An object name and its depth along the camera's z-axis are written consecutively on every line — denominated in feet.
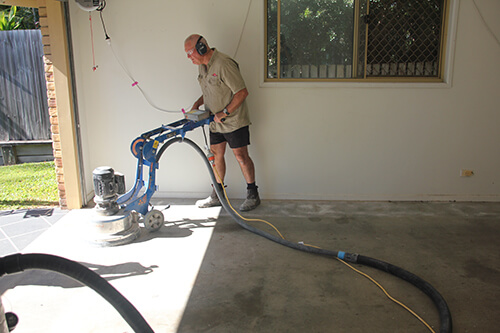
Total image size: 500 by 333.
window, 13.66
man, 12.37
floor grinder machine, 10.66
